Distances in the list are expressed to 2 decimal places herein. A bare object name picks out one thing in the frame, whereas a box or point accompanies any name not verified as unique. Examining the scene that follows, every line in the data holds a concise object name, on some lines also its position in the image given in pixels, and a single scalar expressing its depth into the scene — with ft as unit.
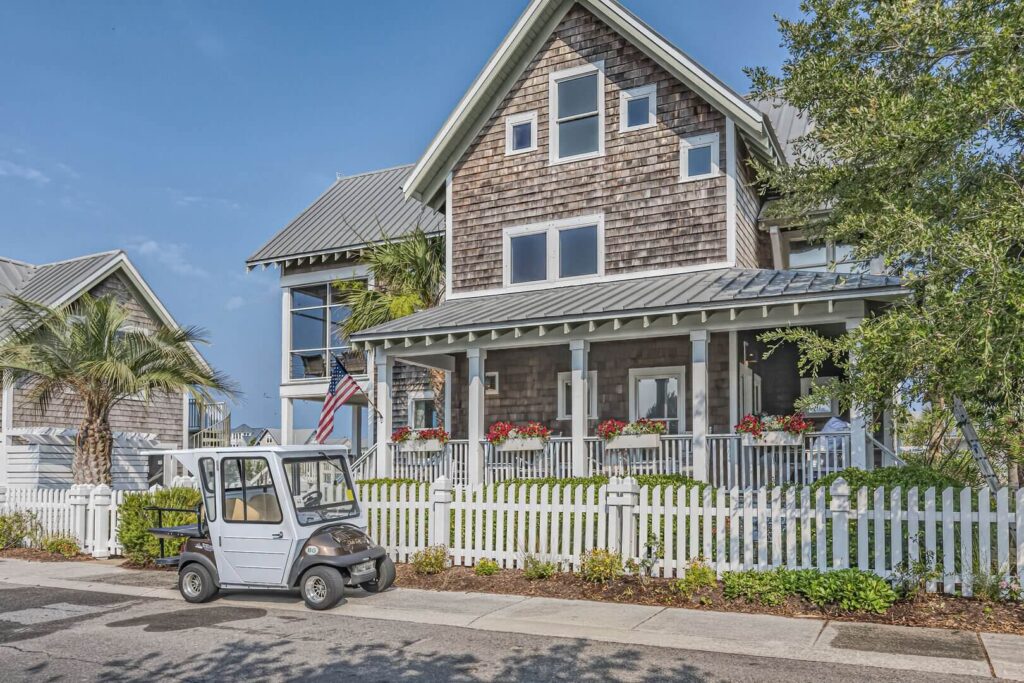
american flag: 61.21
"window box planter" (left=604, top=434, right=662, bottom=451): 50.47
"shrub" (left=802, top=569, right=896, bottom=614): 29.81
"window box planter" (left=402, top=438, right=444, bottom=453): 54.39
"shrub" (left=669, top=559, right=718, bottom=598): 32.94
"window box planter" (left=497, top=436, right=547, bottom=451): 53.57
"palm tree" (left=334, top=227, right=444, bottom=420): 66.64
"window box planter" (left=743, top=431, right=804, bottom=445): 45.80
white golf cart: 32.89
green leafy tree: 28.45
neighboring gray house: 73.61
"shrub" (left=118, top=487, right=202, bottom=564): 45.32
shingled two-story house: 49.83
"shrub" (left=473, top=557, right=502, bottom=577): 38.22
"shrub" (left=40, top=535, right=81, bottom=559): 49.57
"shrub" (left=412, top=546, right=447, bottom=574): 38.65
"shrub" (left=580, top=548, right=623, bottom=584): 34.99
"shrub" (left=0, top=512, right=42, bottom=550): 52.60
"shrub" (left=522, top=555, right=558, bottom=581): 36.86
